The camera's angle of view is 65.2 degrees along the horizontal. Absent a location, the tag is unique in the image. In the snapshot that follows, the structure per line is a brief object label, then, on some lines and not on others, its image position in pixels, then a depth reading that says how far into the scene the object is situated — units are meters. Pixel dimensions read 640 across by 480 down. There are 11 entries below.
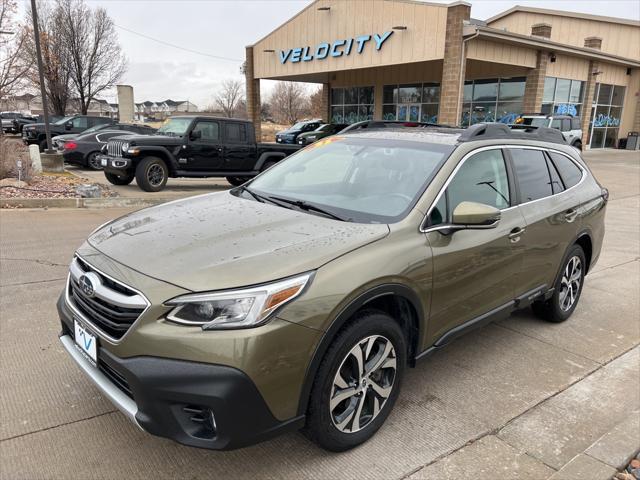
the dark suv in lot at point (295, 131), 25.64
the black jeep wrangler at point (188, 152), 11.39
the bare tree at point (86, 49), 30.12
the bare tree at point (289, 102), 65.40
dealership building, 17.92
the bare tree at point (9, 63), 14.58
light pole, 13.10
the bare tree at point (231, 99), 71.94
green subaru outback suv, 2.13
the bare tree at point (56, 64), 28.07
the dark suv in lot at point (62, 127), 20.02
